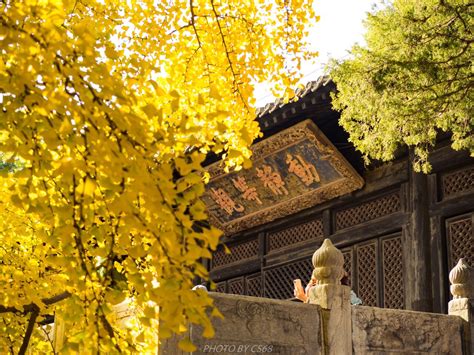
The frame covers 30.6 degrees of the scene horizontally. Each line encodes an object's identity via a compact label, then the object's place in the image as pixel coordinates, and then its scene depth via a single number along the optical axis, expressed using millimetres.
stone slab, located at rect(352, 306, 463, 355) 7834
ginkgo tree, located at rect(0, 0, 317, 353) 3482
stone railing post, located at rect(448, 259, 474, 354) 8719
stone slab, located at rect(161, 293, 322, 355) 6883
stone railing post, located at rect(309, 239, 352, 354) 7617
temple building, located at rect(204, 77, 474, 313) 10734
